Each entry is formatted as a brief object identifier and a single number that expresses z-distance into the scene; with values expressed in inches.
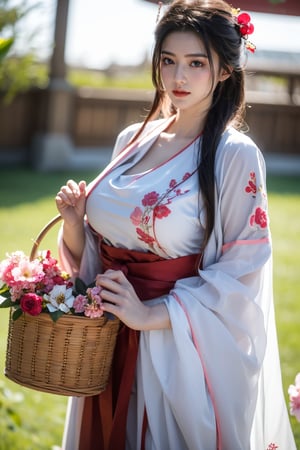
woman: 97.8
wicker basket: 94.3
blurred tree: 185.5
